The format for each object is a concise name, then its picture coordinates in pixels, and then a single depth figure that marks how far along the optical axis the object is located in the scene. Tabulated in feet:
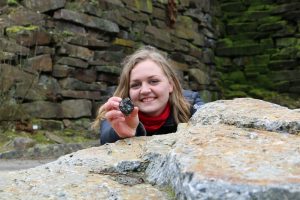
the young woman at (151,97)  7.09
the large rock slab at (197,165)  3.07
